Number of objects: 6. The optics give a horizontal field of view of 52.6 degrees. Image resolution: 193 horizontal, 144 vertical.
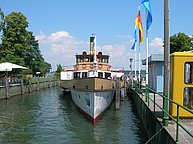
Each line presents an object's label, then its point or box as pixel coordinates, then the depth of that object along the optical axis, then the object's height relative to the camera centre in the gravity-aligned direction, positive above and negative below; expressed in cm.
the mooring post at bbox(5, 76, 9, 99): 1849 -113
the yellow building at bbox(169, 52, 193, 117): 646 -15
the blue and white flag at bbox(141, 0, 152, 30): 1195 +417
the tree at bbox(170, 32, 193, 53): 2470 +422
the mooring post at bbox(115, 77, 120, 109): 1392 -155
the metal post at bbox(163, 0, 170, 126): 595 +63
